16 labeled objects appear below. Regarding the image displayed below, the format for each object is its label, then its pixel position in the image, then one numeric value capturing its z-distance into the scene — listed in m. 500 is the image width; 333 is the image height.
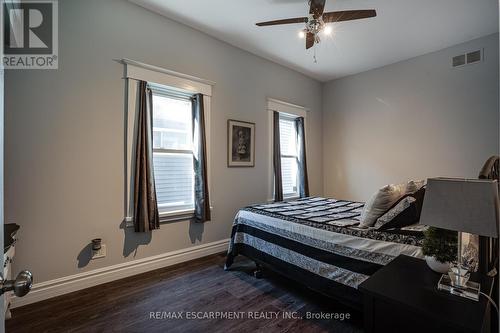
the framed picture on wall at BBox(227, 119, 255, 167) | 3.55
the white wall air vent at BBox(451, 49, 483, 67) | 3.37
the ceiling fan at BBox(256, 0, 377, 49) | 2.14
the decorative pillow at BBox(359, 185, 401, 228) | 1.98
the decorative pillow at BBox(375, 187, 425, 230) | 1.85
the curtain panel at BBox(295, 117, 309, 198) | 4.54
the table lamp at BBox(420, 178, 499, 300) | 0.92
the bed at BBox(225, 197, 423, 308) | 1.76
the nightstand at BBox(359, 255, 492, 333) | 0.92
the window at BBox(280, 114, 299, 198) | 4.50
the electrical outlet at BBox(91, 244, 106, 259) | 2.44
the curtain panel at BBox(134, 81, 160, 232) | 2.64
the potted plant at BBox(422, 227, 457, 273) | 1.21
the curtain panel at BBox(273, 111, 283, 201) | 4.11
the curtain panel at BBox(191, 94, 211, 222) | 3.12
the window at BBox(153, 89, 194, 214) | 2.95
